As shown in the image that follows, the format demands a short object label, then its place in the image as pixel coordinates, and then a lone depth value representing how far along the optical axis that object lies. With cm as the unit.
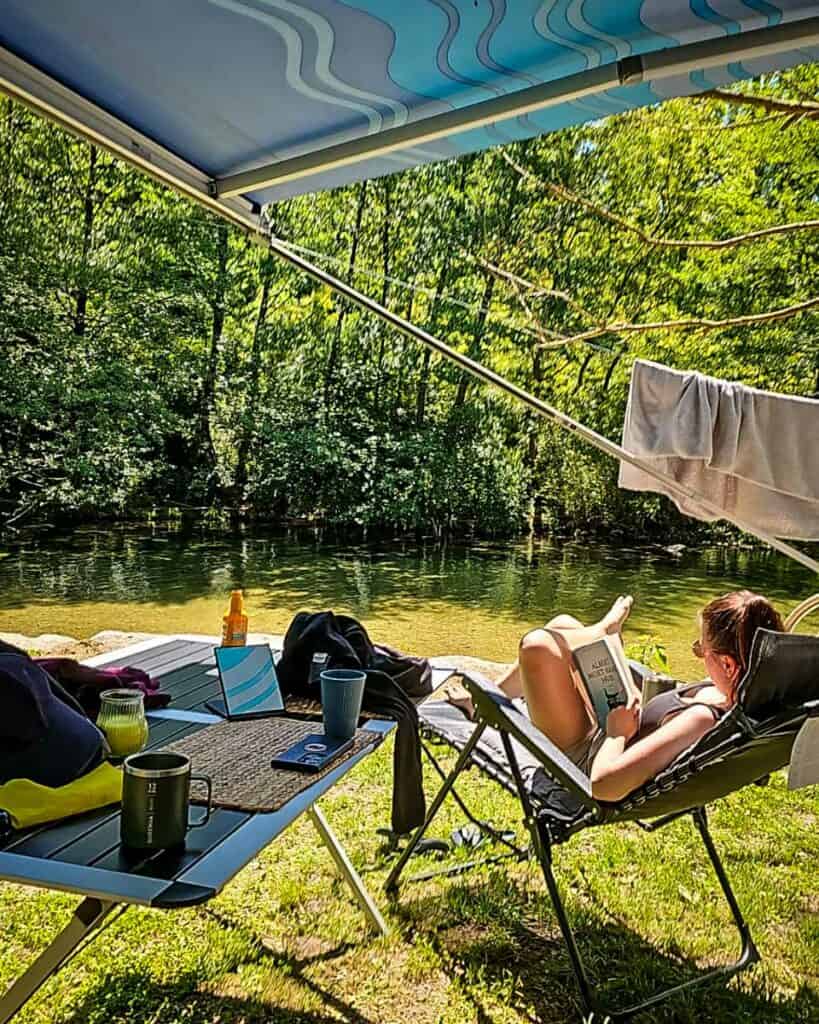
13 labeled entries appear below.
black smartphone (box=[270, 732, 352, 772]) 160
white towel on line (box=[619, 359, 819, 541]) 314
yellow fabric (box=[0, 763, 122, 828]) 132
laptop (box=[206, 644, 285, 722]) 195
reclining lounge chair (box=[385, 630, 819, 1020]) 171
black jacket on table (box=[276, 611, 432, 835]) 213
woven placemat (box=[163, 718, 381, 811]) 146
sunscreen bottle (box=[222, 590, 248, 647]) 218
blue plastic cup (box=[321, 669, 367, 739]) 177
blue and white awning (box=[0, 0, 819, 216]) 180
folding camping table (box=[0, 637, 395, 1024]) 115
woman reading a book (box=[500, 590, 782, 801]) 190
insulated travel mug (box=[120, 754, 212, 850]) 124
